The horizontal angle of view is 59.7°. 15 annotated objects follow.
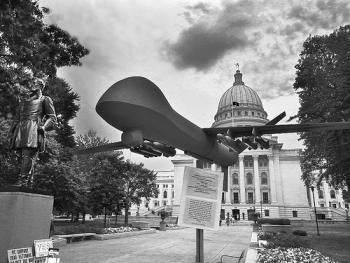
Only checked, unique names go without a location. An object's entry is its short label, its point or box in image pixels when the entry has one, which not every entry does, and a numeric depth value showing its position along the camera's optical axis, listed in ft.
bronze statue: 24.08
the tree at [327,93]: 57.06
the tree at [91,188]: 106.98
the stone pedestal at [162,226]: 118.62
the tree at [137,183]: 129.62
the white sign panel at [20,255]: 18.21
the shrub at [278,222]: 120.35
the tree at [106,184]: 109.19
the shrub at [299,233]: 78.50
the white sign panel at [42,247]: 19.35
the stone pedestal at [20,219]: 20.29
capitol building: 299.38
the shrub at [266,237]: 56.32
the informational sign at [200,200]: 19.06
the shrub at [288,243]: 40.86
